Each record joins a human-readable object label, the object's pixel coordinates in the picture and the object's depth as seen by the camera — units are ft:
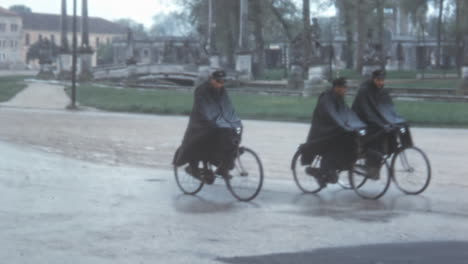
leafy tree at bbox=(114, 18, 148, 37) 539.29
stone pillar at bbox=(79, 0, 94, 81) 210.18
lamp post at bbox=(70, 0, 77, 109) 116.13
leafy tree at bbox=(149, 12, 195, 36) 218.38
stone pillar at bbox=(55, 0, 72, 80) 227.81
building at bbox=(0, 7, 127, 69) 506.85
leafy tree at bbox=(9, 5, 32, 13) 561.19
